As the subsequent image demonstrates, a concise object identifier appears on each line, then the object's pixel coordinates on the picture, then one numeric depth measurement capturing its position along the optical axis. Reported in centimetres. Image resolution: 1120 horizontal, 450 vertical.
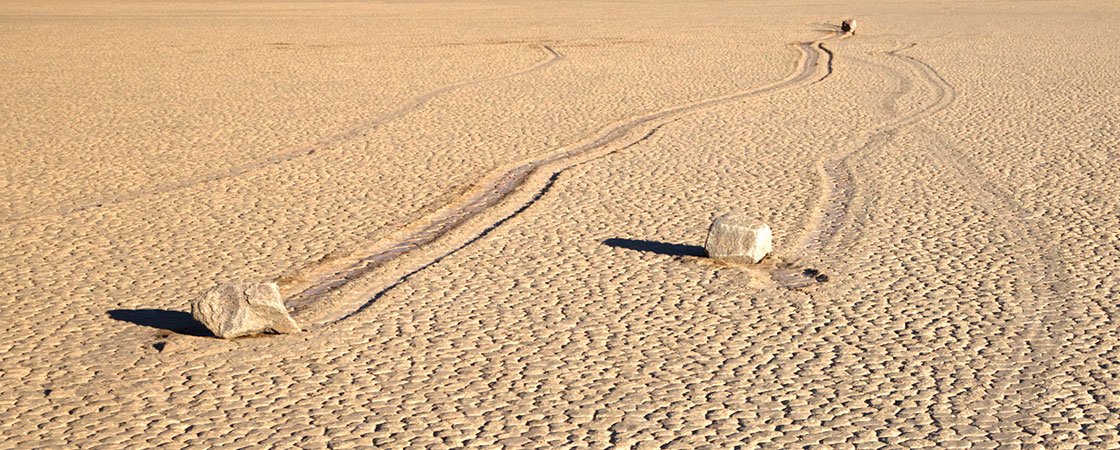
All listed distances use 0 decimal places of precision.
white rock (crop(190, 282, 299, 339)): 447
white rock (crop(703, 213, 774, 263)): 551
